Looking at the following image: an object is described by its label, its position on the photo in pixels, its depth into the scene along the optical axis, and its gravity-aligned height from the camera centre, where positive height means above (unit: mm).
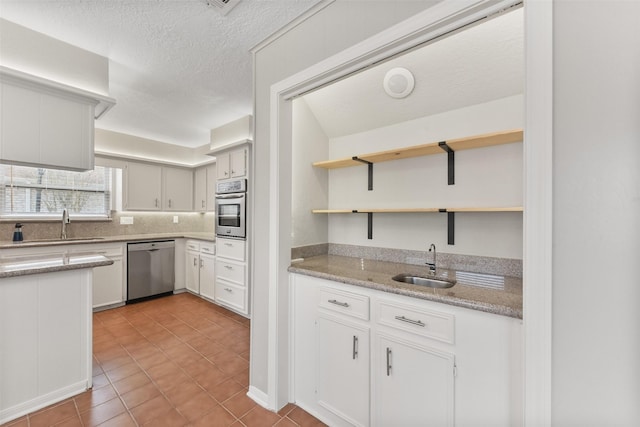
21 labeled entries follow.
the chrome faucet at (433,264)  1900 -350
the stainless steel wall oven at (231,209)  3445 +69
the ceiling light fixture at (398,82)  1996 +983
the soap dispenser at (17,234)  3252 -244
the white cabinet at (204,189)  4605 +439
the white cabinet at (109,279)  3549 -872
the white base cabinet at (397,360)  1149 -738
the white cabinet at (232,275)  3420 -802
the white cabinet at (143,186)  4176 +438
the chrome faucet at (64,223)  3591 -123
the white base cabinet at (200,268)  3926 -816
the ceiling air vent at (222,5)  1607 +1254
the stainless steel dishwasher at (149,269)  3848 -816
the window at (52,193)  3352 +285
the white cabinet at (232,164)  3473 +672
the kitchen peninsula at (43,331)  1701 -783
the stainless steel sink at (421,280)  1721 -434
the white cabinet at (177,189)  4586 +434
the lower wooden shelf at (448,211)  1683 +28
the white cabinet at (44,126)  1962 +683
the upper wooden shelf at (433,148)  1685 +473
